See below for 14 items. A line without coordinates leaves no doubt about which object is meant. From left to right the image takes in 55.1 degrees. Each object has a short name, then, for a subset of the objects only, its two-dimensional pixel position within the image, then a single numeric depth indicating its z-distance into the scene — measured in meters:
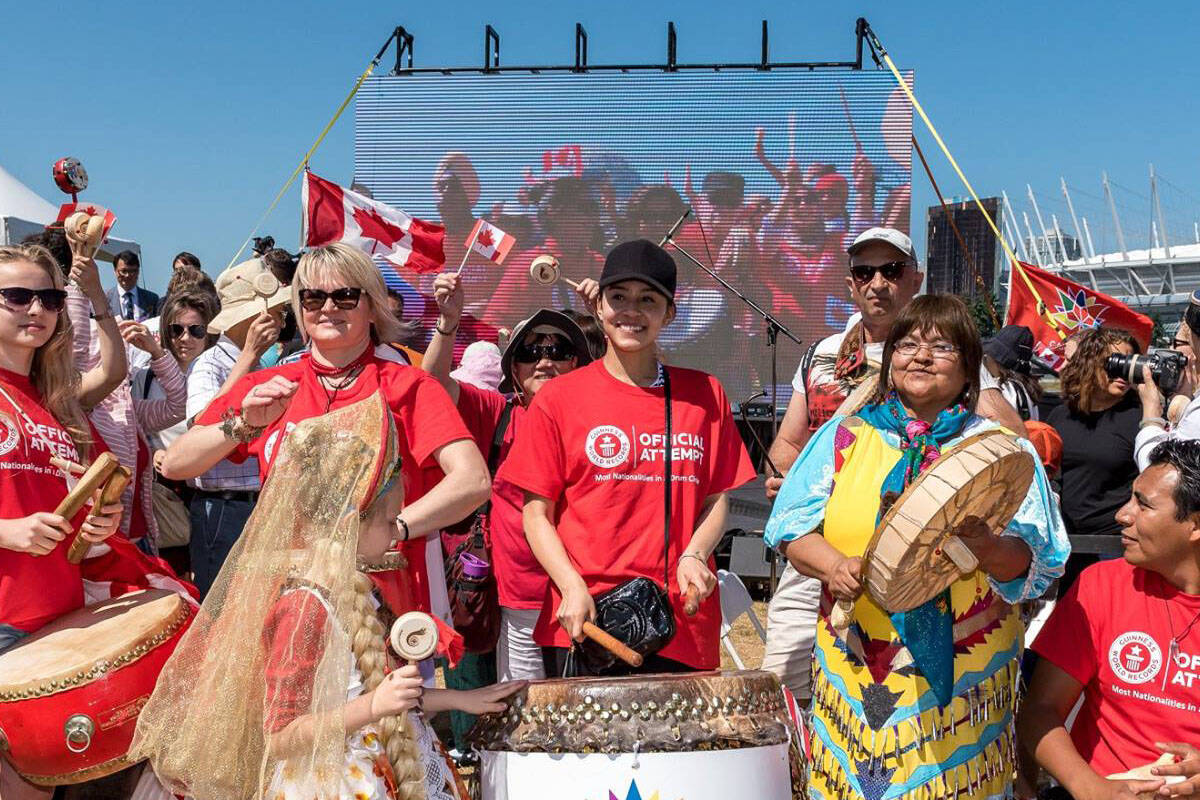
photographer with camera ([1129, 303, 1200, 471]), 4.00
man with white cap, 3.84
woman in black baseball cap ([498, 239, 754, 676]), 3.09
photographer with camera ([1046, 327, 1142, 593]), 5.62
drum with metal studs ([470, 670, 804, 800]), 2.40
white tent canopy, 11.57
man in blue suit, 8.63
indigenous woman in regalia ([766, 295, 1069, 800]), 2.68
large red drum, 2.86
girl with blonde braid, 2.29
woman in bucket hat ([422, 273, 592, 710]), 3.88
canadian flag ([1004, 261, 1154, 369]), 10.12
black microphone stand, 7.46
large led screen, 11.43
